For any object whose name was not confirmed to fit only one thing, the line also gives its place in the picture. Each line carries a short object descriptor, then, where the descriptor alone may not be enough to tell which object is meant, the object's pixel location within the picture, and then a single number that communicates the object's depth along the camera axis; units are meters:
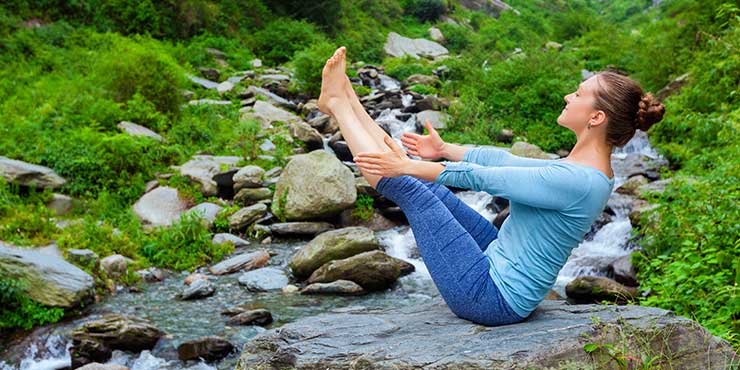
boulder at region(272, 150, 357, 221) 9.88
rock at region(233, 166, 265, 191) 10.90
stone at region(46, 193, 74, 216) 9.15
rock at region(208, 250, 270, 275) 8.30
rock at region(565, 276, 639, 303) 7.17
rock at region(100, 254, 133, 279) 7.71
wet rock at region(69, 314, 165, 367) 5.78
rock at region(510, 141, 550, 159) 12.81
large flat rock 2.55
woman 2.73
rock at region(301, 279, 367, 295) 7.57
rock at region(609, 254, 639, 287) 7.42
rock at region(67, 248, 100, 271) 7.49
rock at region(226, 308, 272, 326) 6.59
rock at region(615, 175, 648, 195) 10.88
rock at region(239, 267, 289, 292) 7.74
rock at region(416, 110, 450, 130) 16.47
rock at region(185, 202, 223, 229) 9.59
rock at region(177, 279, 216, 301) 7.38
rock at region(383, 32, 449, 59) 31.68
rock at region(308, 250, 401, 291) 7.78
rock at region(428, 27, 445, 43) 36.75
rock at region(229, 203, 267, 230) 9.85
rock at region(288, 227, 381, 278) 8.09
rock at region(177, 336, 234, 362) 5.77
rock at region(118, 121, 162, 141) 11.57
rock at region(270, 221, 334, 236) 9.66
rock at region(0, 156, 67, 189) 9.02
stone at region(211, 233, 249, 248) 9.23
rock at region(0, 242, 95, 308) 6.44
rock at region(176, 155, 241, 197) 10.80
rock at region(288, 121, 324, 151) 13.85
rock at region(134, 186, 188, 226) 9.66
